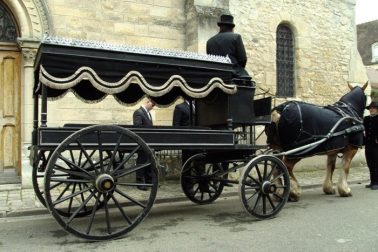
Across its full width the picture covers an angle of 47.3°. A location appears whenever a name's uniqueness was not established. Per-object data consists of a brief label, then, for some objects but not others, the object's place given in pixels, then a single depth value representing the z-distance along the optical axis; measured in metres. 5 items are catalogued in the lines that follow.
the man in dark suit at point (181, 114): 8.52
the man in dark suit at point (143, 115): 8.43
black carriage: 4.73
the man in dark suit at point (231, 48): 6.26
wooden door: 8.80
